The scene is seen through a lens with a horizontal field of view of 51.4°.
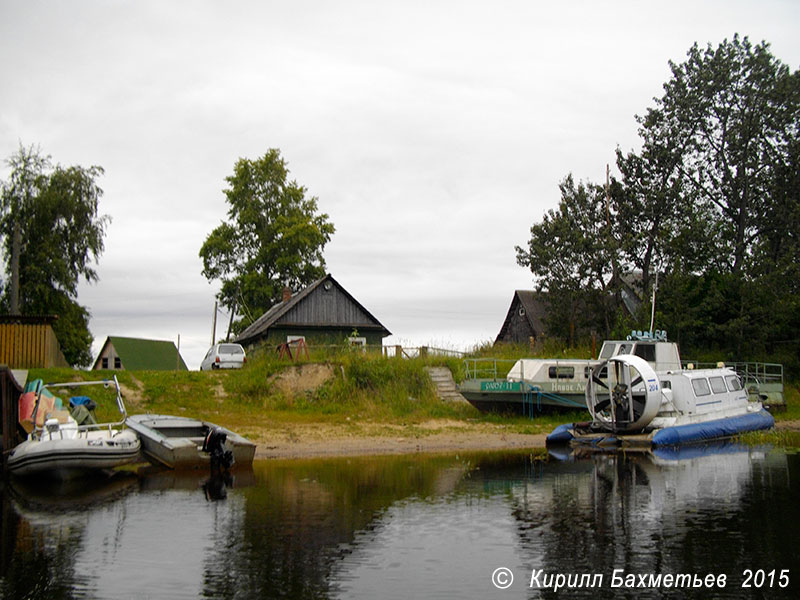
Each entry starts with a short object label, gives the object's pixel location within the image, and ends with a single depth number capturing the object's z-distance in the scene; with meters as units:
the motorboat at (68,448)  20.16
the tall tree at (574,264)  45.06
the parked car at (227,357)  41.03
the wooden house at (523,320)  56.78
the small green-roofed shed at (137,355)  64.88
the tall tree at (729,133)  43.88
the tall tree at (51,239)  45.28
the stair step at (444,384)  35.53
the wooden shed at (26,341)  33.22
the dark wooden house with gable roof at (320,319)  50.91
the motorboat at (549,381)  32.34
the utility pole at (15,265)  44.16
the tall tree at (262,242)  59.25
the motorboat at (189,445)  22.38
